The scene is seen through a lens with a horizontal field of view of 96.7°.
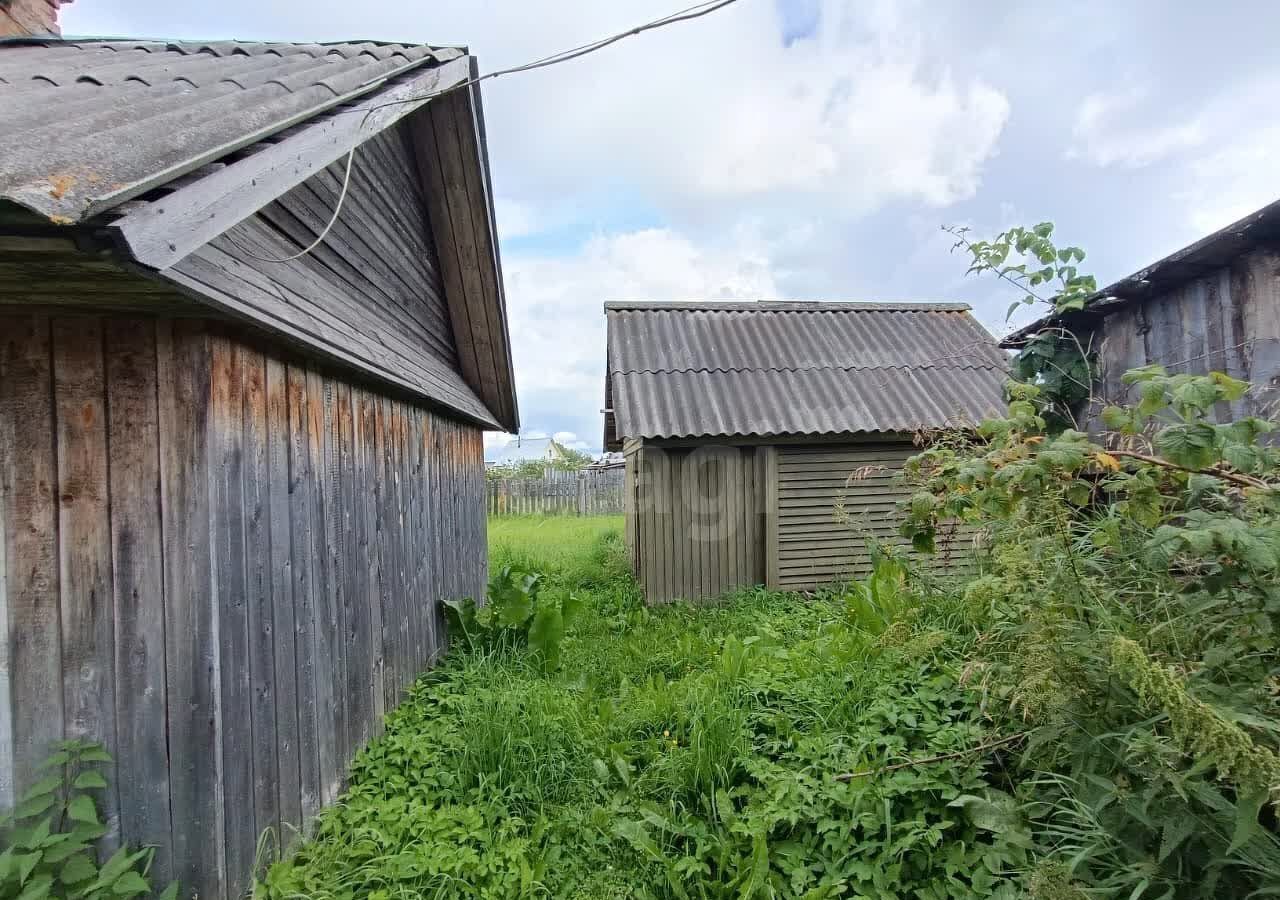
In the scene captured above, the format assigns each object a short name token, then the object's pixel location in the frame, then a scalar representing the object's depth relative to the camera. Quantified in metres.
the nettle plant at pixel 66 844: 1.66
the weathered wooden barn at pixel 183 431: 1.49
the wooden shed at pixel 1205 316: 2.78
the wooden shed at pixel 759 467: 6.42
